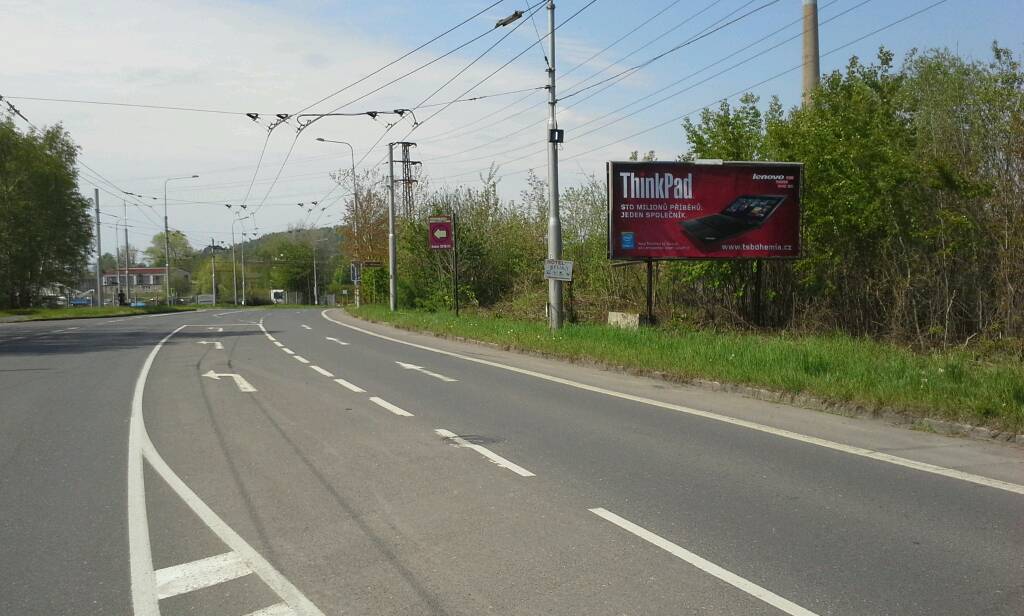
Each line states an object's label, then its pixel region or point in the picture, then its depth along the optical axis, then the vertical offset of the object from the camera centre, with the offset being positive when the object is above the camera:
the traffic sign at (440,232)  31.08 +1.86
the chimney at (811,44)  27.41 +7.88
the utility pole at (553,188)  20.19 +2.28
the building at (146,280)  141.12 +0.80
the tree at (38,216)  55.97 +5.10
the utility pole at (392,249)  36.31 +1.43
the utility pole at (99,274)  52.72 +0.67
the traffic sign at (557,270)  19.92 +0.21
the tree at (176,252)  146.75 +6.11
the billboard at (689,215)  18.84 +1.46
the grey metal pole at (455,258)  29.35 +0.79
